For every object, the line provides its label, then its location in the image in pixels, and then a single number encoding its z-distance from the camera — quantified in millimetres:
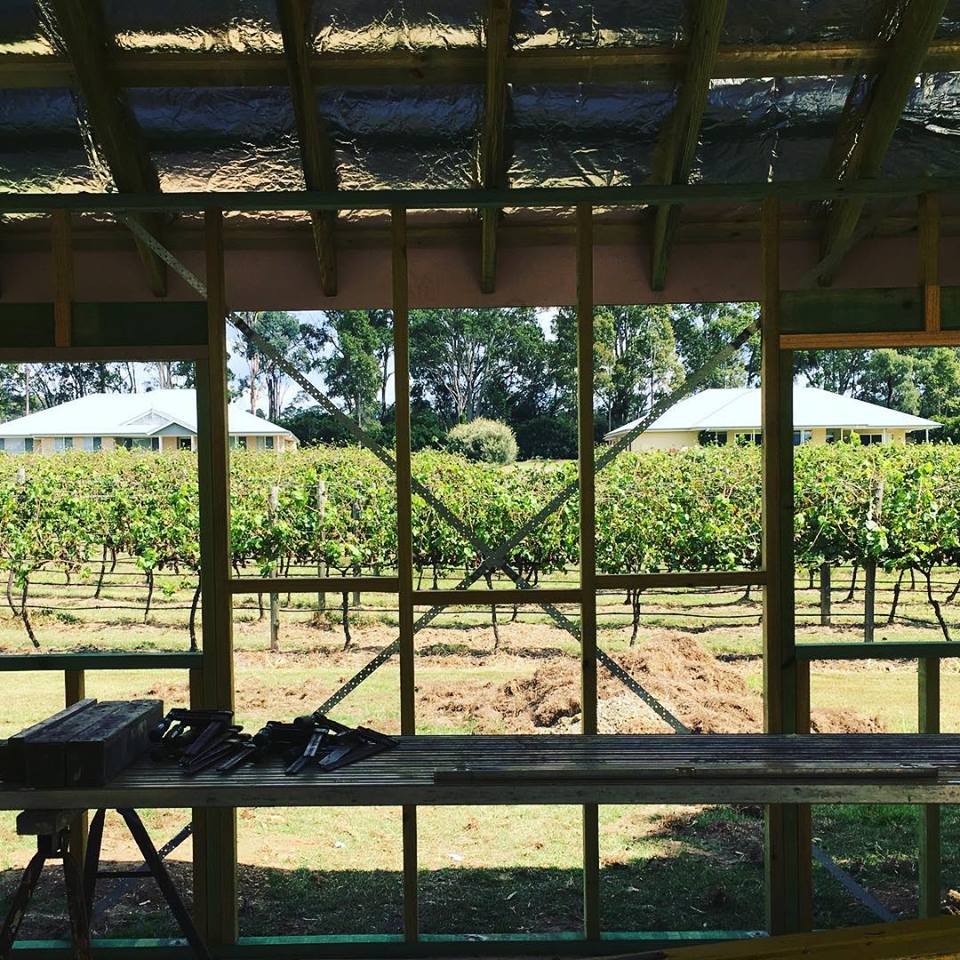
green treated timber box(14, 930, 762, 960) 3693
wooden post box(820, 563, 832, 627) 8148
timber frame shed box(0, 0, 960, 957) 3219
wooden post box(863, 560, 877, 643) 7469
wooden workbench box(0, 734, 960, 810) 2588
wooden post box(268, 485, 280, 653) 8000
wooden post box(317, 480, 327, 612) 7996
